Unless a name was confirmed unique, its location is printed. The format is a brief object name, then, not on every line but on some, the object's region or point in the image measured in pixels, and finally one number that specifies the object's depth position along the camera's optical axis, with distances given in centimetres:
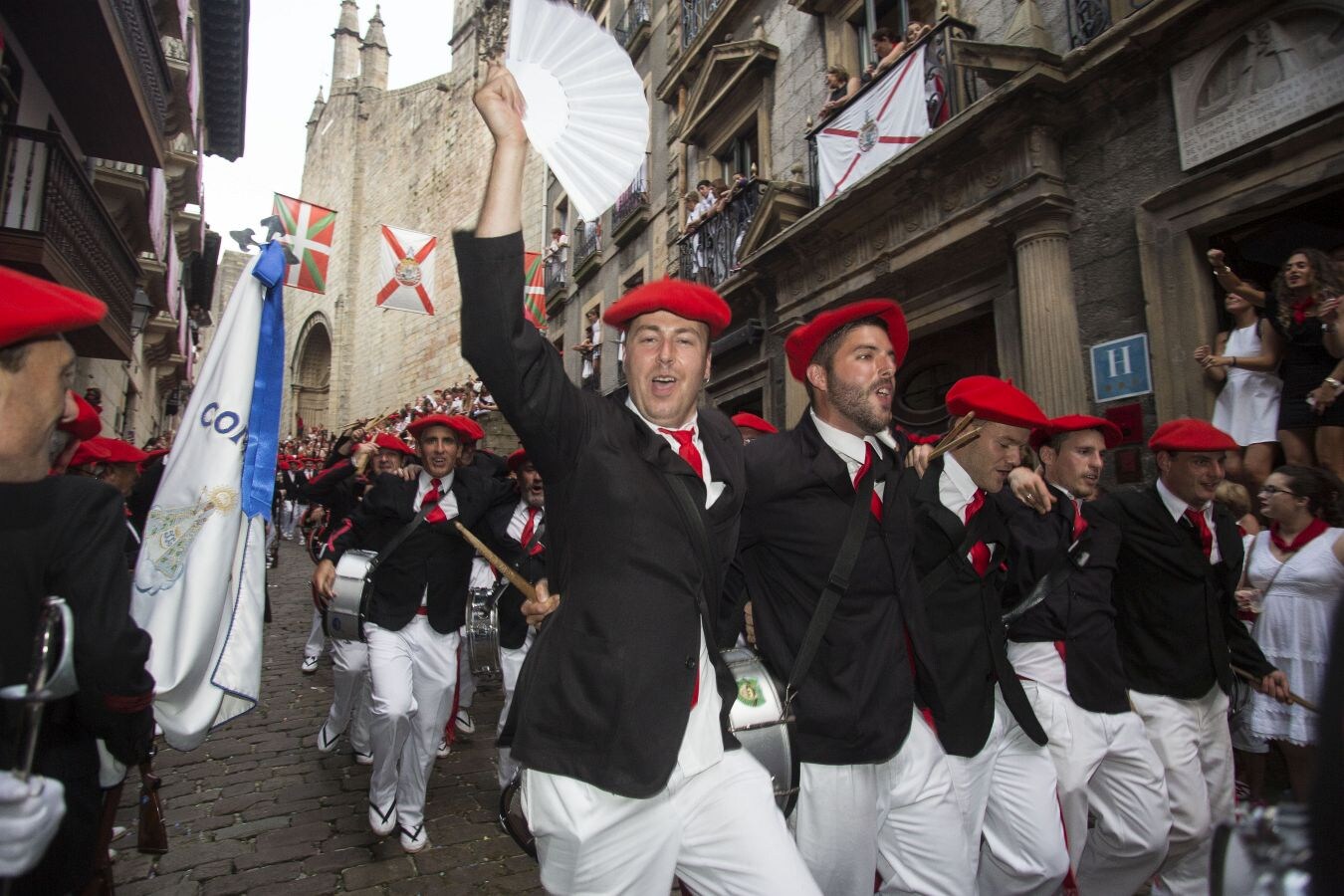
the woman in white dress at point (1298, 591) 412
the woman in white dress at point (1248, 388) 538
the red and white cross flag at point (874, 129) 863
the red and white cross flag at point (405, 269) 1256
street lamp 1362
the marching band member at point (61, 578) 154
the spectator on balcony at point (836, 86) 1010
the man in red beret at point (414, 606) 414
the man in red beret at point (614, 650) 171
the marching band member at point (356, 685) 514
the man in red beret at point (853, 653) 238
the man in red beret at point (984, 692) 273
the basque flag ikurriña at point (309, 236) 1116
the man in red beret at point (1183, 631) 343
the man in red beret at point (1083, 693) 319
